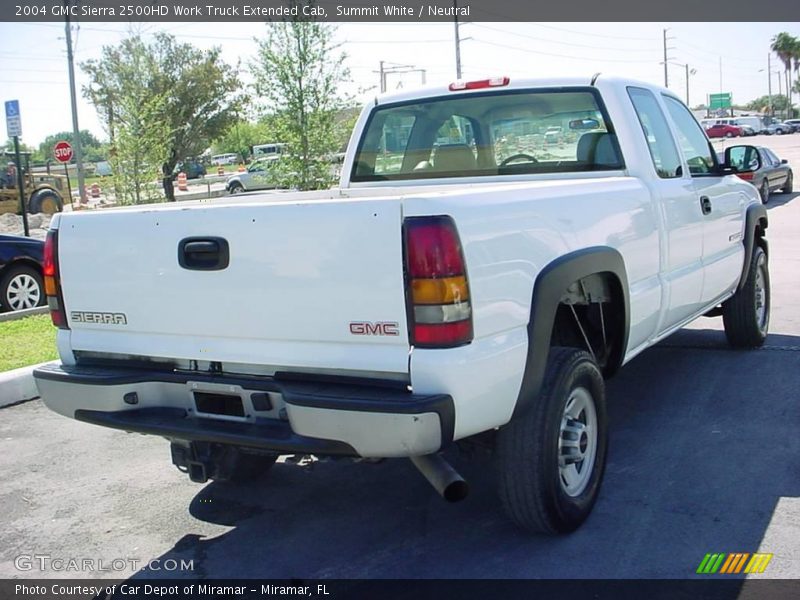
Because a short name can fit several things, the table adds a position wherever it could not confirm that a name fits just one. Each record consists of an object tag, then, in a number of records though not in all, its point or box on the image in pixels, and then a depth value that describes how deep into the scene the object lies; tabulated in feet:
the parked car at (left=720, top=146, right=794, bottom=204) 62.90
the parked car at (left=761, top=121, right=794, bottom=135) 249.96
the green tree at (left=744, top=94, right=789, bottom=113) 471.21
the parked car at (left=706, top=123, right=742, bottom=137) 215.92
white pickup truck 9.89
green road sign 342.44
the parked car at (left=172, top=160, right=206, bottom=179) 134.60
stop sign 70.59
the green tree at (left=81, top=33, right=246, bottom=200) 113.39
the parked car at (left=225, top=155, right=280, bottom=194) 117.91
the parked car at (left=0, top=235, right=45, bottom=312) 31.63
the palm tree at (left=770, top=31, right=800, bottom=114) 406.21
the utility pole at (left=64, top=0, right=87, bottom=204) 97.09
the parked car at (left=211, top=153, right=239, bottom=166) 260.62
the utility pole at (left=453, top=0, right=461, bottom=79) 150.15
